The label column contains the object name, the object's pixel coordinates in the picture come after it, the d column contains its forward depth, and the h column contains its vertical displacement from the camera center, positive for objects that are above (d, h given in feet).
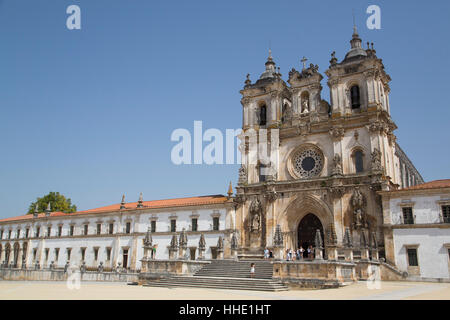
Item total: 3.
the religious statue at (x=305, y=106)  125.46 +43.61
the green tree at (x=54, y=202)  223.51 +22.40
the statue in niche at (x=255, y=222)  120.81 +5.97
